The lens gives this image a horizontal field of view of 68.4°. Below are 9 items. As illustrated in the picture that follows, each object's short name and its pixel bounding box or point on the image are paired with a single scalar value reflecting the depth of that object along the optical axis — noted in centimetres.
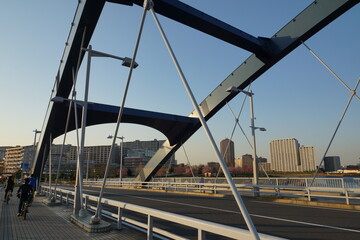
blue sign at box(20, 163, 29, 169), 2723
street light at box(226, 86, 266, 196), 1799
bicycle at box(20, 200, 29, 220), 1002
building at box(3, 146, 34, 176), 15898
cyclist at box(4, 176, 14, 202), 1551
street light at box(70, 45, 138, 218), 952
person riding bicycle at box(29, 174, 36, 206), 1540
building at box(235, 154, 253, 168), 14477
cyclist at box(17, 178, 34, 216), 1046
